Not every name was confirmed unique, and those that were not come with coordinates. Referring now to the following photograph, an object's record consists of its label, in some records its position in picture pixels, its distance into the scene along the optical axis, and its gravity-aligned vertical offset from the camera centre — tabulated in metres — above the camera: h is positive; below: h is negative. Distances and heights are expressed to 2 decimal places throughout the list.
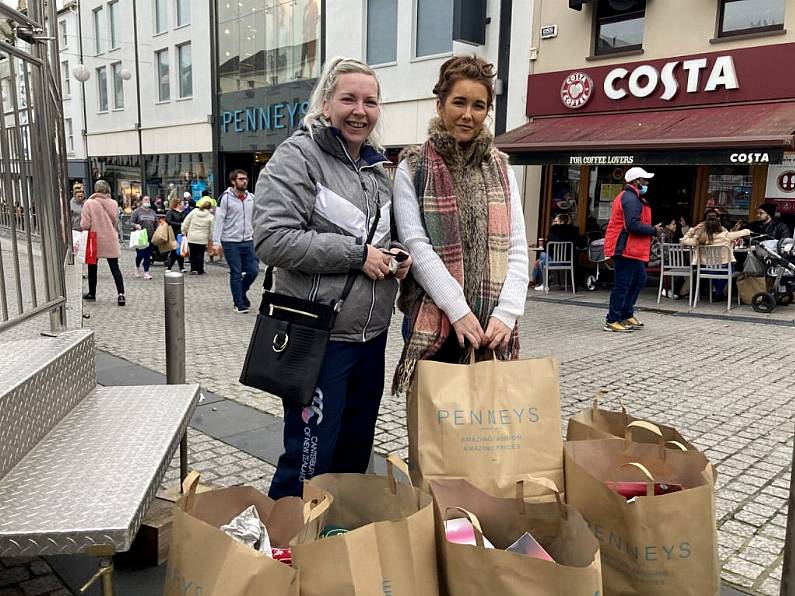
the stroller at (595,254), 11.02 -0.87
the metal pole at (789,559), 1.82 -1.00
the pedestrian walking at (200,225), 12.32 -0.55
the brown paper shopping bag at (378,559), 1.48 -0.85
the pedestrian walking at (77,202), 9.96 -0.14
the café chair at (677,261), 10.05 -0.91
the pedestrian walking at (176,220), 13.95 -0.57
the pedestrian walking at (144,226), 12.82 -0.65
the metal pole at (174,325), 3.29 -0.66
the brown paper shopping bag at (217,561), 1.45 -0.84
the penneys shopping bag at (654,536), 1.81 -0.94
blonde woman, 2.16 -0.12
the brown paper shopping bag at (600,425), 2.27 -0.80
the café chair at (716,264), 9.45 -0.86
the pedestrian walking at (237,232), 8.76 -0.48
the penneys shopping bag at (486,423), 1.96 -0.68
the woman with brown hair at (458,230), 2.30 -0.10
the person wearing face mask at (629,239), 7.33 -0.40
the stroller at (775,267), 9.08 -0.84
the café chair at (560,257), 11.72 -1.00
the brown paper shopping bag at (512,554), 1.51 -0.89
